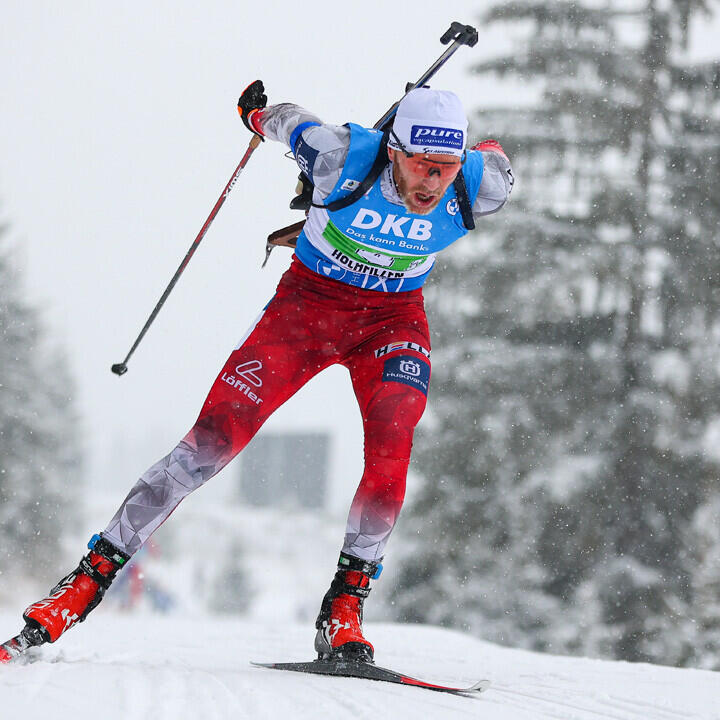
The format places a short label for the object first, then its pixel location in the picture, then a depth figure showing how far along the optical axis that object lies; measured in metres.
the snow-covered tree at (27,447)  37.62
